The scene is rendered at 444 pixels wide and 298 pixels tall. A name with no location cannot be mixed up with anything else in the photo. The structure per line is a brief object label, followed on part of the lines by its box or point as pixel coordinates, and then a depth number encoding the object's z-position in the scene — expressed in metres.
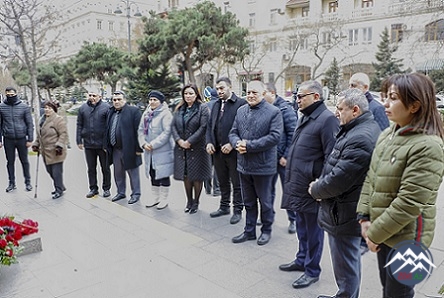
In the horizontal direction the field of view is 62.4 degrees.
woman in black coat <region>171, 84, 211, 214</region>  4.73
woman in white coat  5.00
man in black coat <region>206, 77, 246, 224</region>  4.50
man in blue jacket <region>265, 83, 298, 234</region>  4.27
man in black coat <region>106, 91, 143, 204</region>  5.26
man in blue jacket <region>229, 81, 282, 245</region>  3.70
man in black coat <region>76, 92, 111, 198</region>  5.45
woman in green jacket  1.72
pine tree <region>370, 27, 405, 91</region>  23.42
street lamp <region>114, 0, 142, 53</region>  14.21
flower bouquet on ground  2.93
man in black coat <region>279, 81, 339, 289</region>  2.86
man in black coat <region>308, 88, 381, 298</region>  2.27
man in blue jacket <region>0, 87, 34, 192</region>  5.80
